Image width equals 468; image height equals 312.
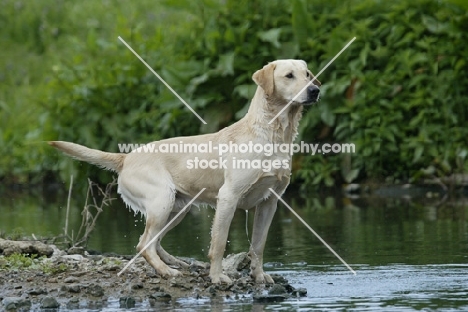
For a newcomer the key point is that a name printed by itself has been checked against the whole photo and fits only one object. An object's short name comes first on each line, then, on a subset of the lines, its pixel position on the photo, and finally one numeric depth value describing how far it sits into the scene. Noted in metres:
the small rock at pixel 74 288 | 17.70
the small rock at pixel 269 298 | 17.47
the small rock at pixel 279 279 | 19.05
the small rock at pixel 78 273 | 18.78
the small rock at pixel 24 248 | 20.59
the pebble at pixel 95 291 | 17.64
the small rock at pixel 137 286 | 18.05
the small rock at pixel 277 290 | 17.86
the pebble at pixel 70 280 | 18.37
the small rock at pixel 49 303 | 16.98
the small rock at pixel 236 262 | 20.05
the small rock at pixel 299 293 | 17.77
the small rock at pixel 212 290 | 17.94
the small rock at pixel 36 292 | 17.69
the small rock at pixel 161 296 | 17.45
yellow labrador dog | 18.56
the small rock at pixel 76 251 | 21.75
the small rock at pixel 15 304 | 16.92
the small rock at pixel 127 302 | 17.17
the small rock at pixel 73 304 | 17.11
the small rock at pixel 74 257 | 20.62
